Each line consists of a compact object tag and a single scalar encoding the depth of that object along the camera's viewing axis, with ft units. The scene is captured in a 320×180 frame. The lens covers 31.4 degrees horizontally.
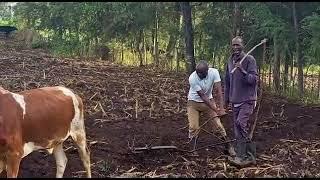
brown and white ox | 19.75
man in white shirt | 25.77
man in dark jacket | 24.30
